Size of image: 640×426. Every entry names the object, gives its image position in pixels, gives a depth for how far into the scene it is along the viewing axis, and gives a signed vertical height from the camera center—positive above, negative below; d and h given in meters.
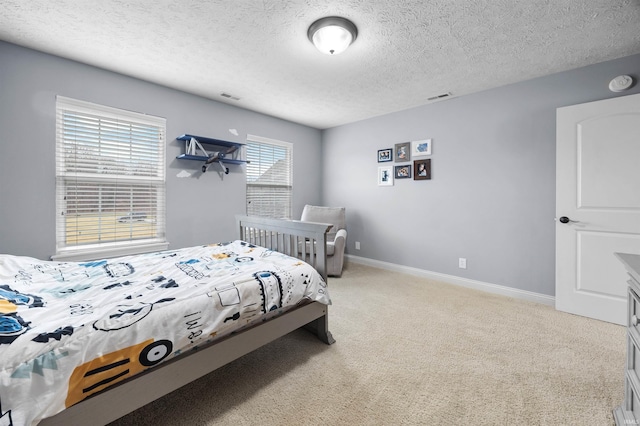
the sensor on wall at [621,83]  2.36 +1.17
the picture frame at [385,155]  4.00 +0.89
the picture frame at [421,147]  3.62 +0.92
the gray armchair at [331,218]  3.80 -0.07
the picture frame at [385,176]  4.02 +0.58
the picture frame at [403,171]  3.83 +0.61
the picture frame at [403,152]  3.82 +0.90
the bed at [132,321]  0.96 -0.50
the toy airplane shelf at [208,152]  3.11 +0.76
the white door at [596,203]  2.31 +0.11
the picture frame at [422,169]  3.64 +0.62
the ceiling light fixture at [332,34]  1.89 +1.32
